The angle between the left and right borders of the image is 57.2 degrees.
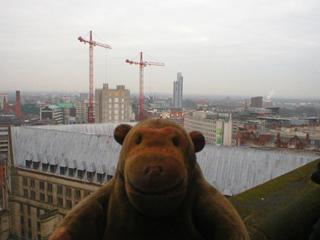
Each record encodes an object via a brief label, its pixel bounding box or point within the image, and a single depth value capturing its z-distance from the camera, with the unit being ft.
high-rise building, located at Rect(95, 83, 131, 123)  404.16
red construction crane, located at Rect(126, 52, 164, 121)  572.51
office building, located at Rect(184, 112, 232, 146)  421.79
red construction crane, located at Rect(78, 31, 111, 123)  505.91
